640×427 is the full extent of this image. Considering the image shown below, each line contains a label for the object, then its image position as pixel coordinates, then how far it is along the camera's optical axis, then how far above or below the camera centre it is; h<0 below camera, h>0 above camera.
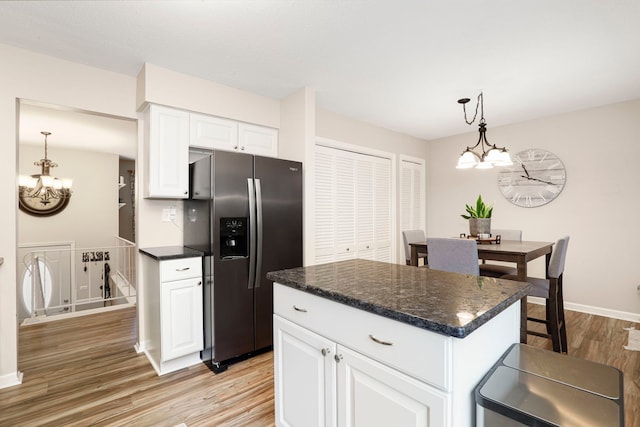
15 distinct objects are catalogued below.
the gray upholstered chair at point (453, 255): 2.31 -0.33
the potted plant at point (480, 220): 3.05 -0.07
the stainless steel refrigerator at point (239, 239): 2.39 -0.22
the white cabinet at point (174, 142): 2.53 +0.65
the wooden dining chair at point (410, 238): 3.28 -0.27
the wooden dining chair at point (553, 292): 2.43 -0.64
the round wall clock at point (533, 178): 3.82 +0.46
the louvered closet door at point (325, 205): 3.43 +0.10
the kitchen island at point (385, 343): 0.91 -0.47
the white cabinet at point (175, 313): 2.31 -0.78
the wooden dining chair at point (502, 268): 2.82 -0.53
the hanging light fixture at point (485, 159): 2.73 +0.50
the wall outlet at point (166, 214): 2.80 -0.01
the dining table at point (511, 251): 2.34 -0.32
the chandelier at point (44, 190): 4.68 +0.41
